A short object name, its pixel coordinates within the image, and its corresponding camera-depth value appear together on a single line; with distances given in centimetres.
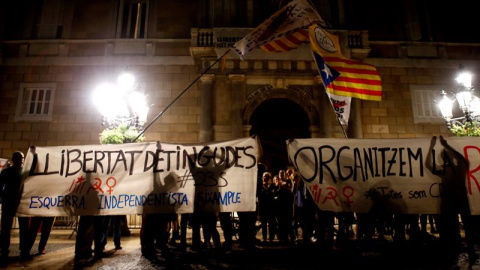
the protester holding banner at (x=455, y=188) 508
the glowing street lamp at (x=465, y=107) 891
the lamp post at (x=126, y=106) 927
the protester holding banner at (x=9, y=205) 569
